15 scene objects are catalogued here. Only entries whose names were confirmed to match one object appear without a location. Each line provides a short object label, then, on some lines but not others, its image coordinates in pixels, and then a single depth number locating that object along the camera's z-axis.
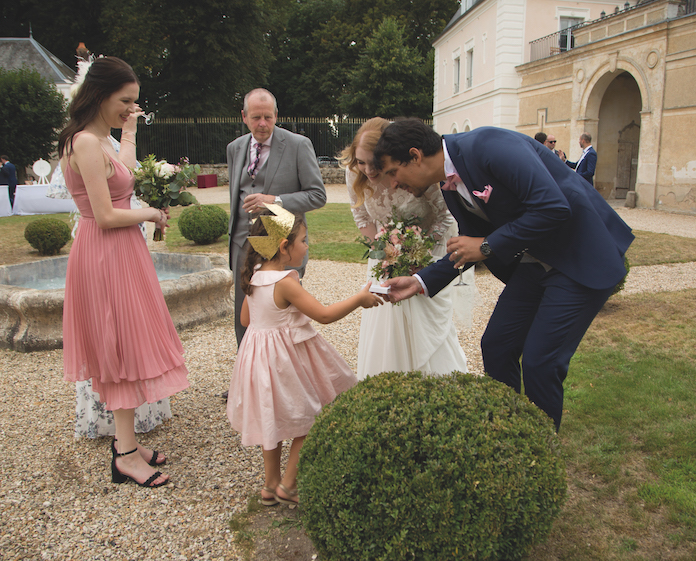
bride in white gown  3.46
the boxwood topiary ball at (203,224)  10.80
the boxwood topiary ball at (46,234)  10.02
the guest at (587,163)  11.06
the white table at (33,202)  16.64
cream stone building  15.59
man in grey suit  3.81
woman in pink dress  2.86
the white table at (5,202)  16.41
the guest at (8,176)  16.80
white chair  17.82
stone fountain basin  5.23
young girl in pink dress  2.77
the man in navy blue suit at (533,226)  2.35
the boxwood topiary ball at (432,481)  1.83
